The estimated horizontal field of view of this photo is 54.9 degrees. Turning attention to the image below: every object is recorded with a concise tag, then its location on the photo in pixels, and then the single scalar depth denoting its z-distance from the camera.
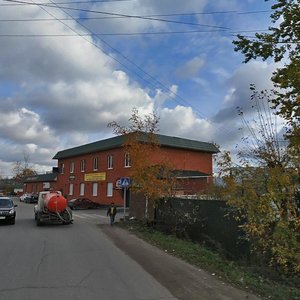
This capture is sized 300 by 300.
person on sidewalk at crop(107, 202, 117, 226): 17.55
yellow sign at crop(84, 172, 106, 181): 38.03
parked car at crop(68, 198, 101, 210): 34.47
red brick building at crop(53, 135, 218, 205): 35.69
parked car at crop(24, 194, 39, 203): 48.23
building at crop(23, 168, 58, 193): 51.33
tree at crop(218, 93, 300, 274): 6.12
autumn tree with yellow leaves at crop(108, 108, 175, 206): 15.26
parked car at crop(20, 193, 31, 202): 50.73
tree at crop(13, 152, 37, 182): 88.38
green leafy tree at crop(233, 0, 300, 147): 5.87
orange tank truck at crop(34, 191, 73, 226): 17.21
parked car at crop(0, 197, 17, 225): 17.14
